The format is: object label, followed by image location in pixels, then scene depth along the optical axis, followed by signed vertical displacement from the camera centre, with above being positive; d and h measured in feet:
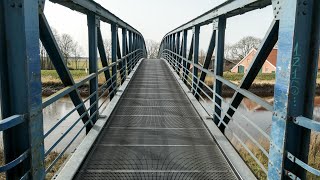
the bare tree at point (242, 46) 284.00 +9.47
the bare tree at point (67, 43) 262.43 +8.67
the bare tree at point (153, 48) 371.02 +8.14
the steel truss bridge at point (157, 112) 8.75 -2.36
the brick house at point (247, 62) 158.79 -4.70
